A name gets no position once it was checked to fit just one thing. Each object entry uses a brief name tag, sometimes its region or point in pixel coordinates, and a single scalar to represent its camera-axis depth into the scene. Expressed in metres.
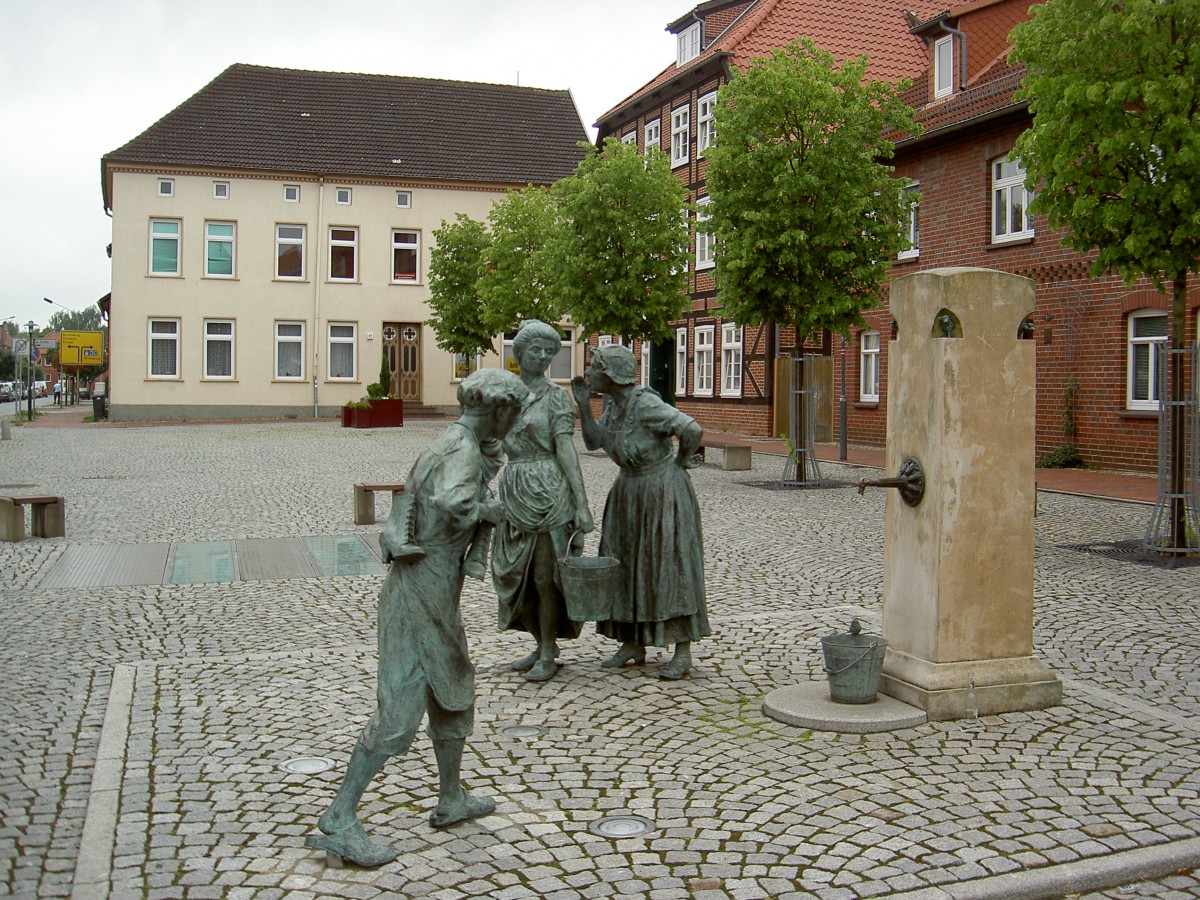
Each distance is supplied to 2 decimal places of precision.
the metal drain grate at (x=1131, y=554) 10.25
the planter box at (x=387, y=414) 34.06
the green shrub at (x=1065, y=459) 19.45
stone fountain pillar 5.65
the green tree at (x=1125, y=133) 10.20
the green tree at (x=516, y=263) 29.09
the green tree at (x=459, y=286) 36.72
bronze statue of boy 3.93
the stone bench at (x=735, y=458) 19.62
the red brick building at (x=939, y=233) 18.77
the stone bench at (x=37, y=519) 12.03
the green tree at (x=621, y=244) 21.77
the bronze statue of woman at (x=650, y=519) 6.23
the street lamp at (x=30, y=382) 43.00
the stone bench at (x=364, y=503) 13.02
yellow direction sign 54.28
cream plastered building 39.62
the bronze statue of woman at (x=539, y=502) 6.21
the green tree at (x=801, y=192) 16.62
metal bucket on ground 5.60
